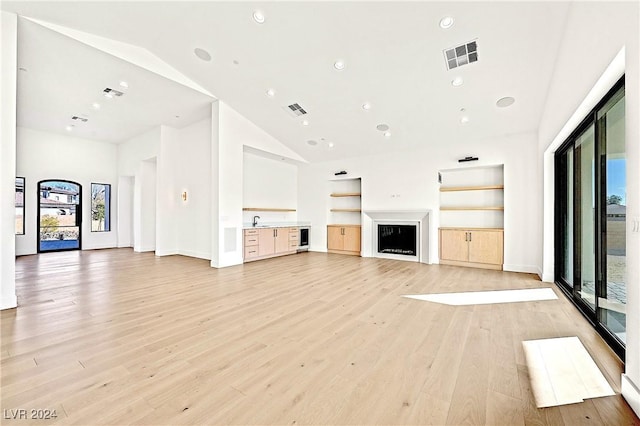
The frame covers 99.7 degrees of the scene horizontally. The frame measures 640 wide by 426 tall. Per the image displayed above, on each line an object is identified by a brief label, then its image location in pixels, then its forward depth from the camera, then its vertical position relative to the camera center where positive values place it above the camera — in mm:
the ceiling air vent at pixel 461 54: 3789 +2337
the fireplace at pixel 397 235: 6730 -544
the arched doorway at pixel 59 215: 8123 -43
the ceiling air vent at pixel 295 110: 5873 +2317
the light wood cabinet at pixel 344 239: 7824 -742
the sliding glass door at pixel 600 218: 2467 -37
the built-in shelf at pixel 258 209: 7417 +139
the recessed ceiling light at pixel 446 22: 3423 +2472
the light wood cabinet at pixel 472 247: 5805 -735
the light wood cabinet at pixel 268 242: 6734 -772
